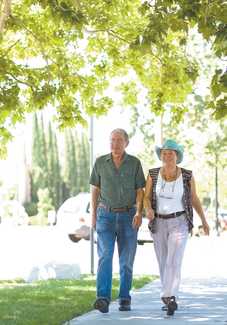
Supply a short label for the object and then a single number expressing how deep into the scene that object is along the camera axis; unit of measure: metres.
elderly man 16.45
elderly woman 16.19
